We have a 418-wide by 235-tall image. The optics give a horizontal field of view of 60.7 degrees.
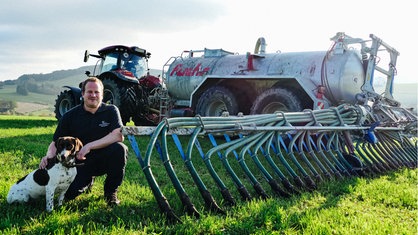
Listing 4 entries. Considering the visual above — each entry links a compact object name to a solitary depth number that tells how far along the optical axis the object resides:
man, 3.26
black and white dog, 2.86
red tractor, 8.73
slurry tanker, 3.54
